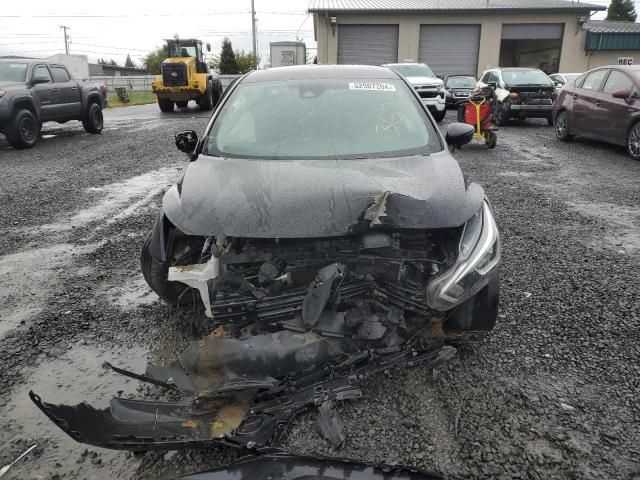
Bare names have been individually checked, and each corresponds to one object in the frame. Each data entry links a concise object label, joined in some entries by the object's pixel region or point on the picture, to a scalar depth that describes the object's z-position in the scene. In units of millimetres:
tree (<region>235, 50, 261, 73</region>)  52062
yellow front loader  18578
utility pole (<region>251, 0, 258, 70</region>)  49500
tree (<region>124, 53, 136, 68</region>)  108569
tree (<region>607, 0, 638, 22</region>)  51094
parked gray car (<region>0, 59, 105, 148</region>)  10195
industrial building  26609
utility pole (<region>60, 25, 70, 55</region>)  71812
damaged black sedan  2160
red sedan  8602
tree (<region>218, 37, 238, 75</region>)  46875
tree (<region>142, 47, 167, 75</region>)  79412
